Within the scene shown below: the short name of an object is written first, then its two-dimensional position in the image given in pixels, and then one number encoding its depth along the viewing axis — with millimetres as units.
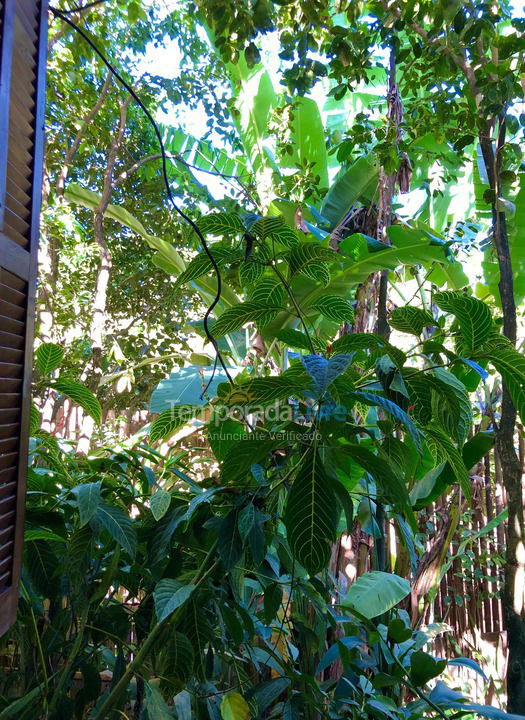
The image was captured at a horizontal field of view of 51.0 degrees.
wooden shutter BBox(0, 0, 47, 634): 561
